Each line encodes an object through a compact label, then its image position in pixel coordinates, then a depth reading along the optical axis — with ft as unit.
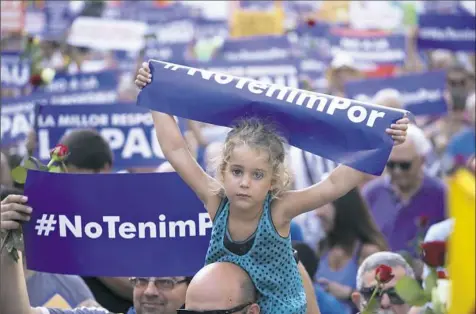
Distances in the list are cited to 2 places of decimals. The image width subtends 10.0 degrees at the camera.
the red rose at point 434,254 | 30.51
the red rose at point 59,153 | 35.61
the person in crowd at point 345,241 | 52.11
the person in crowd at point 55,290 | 39.46
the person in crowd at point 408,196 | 59.65
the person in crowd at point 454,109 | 82.26
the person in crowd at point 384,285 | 37.66
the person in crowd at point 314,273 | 42.82
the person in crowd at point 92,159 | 43.06
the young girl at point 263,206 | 28.46
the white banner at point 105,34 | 97.84
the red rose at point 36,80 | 81.59
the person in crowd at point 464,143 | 68.42
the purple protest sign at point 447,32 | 77.90
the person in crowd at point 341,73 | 92.25
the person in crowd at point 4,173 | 52.35
